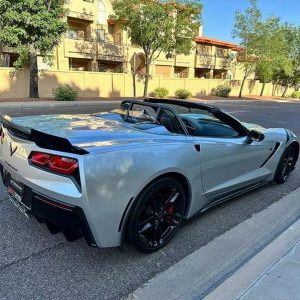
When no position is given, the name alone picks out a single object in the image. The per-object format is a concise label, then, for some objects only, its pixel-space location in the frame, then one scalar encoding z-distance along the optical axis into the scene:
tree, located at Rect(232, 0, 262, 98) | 33.22
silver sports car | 2.33
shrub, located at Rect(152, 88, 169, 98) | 27.39
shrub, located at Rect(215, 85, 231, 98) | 34.56
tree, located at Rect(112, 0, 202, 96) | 22.72
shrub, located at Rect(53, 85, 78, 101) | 20.14
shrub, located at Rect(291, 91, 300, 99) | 47.09
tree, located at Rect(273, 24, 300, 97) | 40.22
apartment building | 26.92
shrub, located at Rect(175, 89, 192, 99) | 28.58
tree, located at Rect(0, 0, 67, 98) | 17.02
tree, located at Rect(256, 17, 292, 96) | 33.06
